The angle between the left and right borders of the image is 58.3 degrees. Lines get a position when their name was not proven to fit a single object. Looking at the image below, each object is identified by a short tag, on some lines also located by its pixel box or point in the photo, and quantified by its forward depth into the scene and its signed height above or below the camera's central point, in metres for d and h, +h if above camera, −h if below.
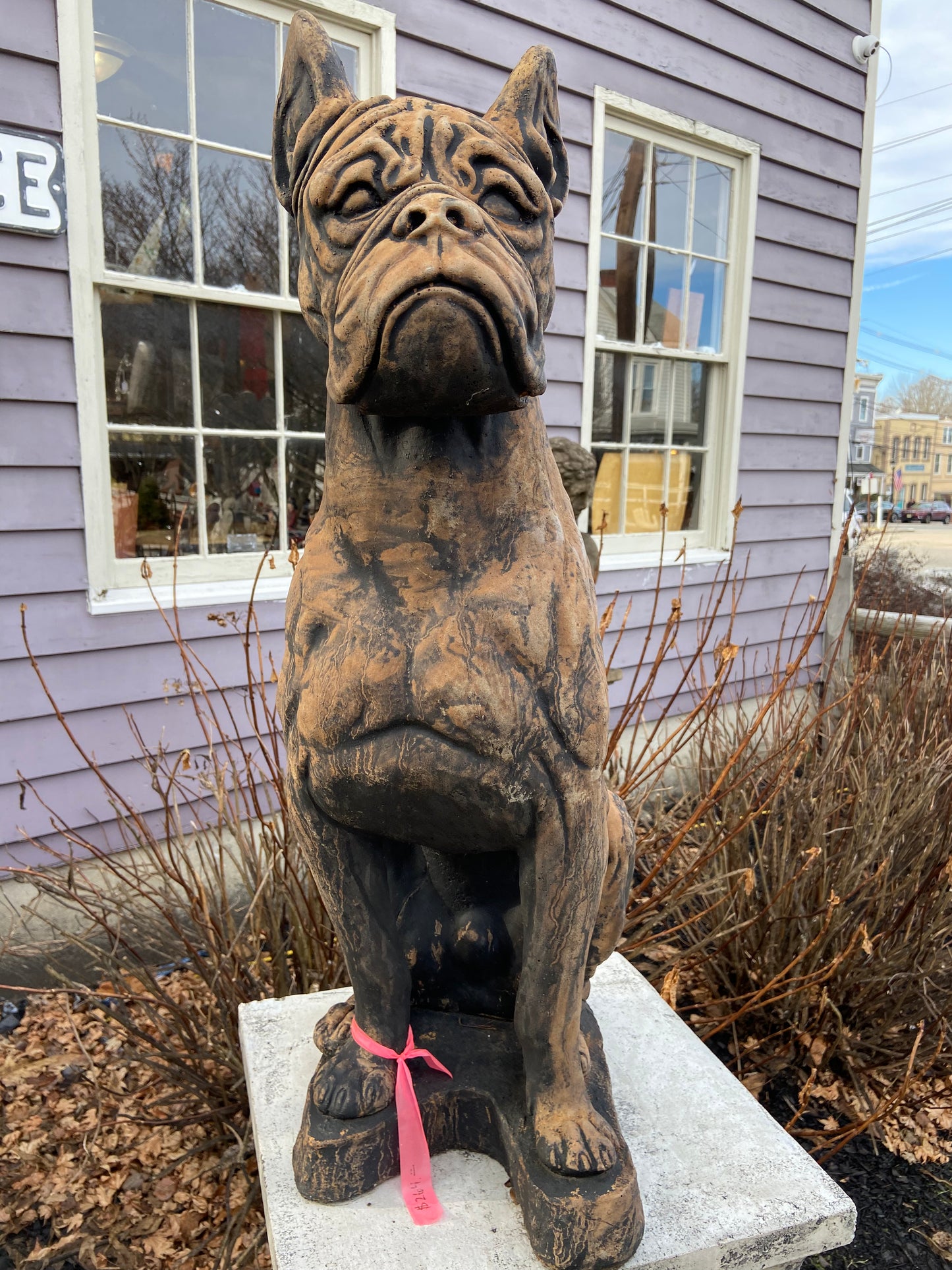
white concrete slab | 1.21 -1.08
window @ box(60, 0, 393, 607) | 2.76 +0.62
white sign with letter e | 2.49 +0.84
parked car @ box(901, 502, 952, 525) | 37.78 -0.98
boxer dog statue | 0.93 -0.17
